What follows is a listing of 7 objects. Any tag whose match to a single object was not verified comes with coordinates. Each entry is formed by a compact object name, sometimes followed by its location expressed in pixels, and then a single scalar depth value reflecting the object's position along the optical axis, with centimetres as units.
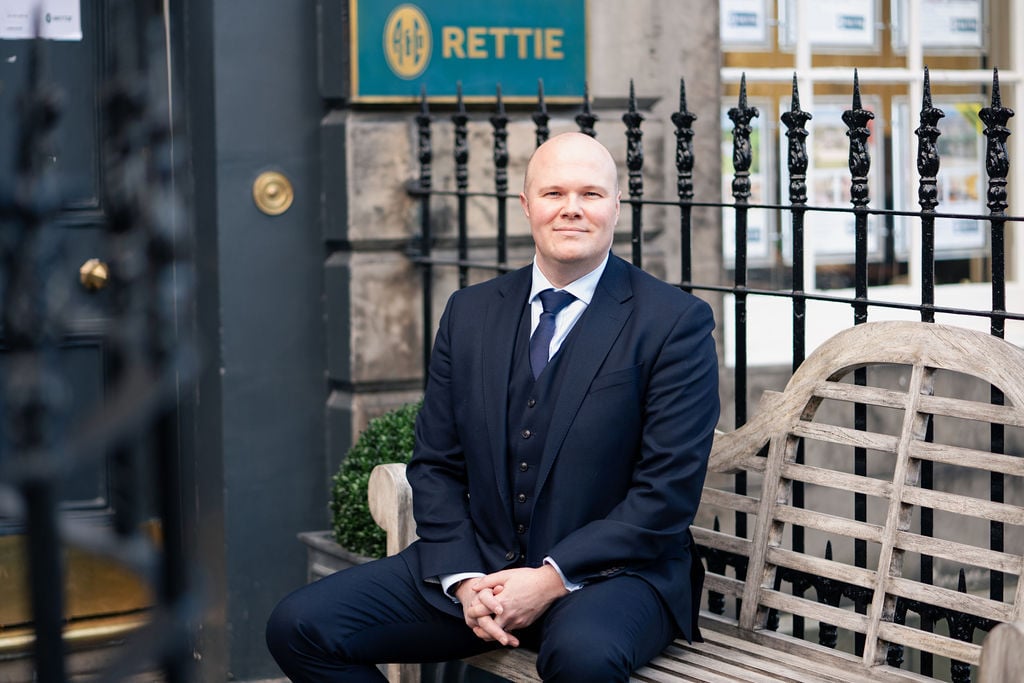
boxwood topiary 427
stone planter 446
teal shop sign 469
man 294
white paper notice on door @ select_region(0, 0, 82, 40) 468
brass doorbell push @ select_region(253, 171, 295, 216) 475
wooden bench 279
